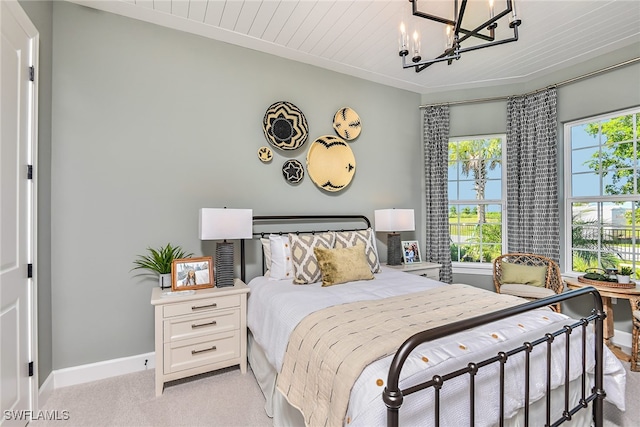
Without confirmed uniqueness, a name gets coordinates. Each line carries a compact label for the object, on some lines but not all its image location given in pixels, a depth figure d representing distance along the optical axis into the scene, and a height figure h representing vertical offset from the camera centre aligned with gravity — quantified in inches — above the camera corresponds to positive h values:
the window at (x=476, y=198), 154.2 +8.1
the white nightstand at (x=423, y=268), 133.0 -24.9
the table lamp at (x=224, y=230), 95.7 -5.5
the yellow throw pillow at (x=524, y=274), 129.0 -26.8
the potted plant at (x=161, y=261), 97.2 -15.7
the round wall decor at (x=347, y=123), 136.9 +41.7
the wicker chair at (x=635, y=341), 97.8 -42.1
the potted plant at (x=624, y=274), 110.0 -23.2
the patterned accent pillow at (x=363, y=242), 115.0 -11.3
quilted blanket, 49.6 -23.5
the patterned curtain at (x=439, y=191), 154.7 +11.6
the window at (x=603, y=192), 119.7 +8.7
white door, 63.1 +0.5
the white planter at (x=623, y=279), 109.8 -24.2
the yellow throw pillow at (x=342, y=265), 97.6 -17.3
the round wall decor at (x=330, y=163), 130.9 +22.7
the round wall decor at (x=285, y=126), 120.6 +35.9
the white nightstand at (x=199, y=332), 85.9 -35.6
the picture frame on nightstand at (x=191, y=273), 93.8 -19.2
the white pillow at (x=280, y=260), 104.1 -16.3
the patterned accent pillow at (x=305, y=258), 100.3 -15.2
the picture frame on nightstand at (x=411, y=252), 148.3 -19.2
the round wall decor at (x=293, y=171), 124.8 +18.0
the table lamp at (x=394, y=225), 136.3 -5.3
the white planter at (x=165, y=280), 96.6 -21.4
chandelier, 61.3 +41.1
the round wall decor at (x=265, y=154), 119.9 +24.0
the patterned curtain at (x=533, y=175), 134.3 +17.7
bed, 45.3 -26.2
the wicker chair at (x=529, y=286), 123.3 -29.5
